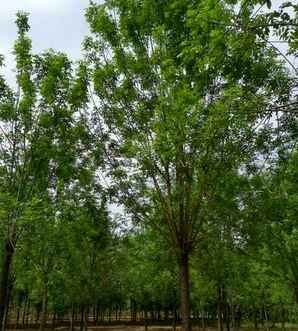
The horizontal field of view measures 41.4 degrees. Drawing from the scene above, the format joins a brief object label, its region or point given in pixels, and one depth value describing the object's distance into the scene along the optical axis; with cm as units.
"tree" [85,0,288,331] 958
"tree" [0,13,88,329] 1264
